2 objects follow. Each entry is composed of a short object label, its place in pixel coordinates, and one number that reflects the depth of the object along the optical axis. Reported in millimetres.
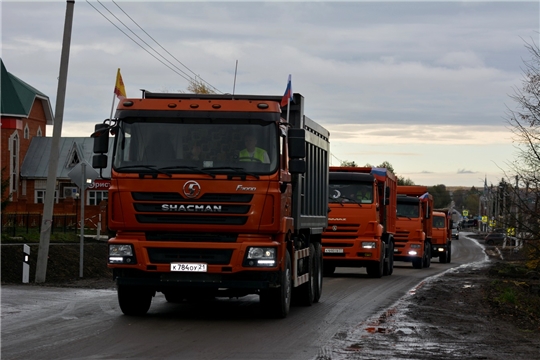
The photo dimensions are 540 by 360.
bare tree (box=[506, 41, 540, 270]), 24438
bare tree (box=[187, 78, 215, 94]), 58584
